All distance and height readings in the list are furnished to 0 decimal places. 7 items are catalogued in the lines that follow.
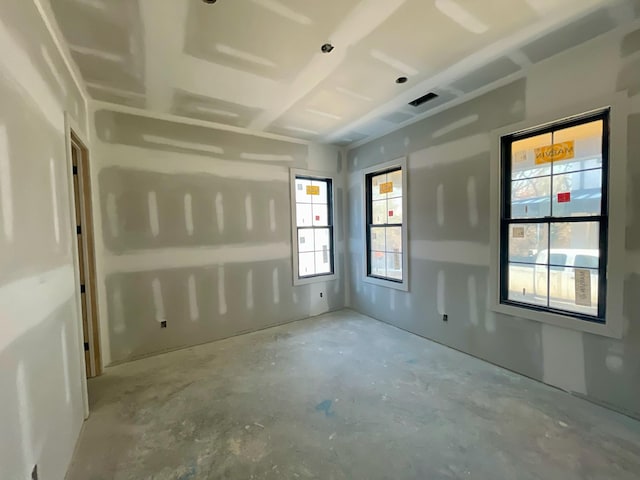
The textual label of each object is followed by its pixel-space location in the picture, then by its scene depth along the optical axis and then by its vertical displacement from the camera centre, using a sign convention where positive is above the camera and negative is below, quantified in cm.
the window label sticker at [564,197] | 248 +19
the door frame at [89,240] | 265 -6
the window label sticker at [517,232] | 279 -12
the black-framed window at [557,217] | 232 +1
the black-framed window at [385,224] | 417 +0
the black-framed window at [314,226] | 462 +1
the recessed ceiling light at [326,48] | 217 +141
